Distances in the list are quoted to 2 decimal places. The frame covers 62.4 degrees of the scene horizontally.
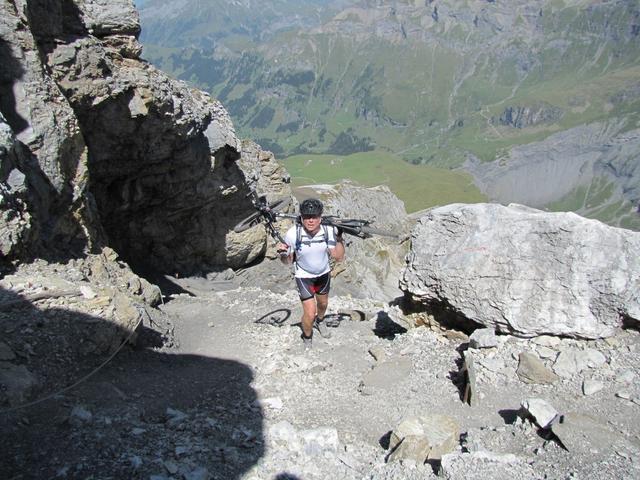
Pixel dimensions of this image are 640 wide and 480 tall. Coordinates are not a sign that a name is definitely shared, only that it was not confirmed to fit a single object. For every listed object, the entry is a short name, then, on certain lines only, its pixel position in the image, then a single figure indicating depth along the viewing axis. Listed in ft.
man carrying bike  40.68
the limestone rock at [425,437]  27.04
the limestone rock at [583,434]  26.32
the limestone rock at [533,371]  35.32
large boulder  37.14
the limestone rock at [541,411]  28.53
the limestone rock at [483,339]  39.40
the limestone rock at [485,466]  24.71
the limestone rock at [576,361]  35.04
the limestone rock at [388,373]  38.86
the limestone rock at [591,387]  32.89
